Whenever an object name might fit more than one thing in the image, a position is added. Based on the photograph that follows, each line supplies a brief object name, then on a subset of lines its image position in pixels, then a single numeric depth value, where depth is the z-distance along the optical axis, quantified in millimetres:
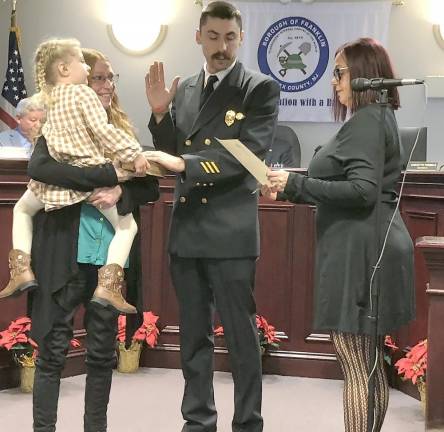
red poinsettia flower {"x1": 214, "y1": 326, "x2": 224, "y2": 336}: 4203
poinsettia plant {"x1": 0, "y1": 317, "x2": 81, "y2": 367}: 3836
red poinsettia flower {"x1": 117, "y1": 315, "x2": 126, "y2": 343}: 4172
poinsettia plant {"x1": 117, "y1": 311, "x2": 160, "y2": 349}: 4176
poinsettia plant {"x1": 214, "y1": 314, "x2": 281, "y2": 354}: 4164
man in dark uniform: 2730
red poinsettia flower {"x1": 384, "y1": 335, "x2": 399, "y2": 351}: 3984
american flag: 7402
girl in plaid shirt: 2531
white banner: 7199
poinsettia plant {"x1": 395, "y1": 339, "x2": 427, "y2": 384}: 3592
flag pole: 7485
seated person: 4852
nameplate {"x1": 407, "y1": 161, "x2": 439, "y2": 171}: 4273
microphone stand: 2346
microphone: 2324
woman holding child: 2596
